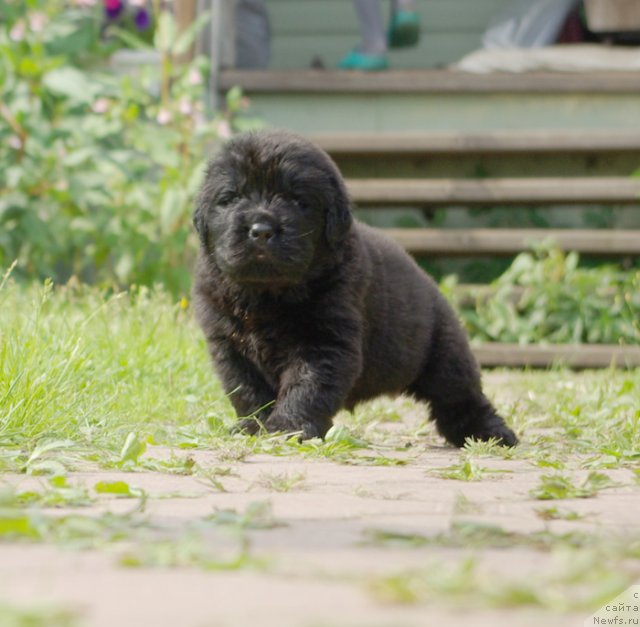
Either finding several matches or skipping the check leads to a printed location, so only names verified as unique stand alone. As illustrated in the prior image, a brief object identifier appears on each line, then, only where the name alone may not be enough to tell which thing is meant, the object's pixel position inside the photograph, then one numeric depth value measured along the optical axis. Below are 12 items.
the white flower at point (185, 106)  14.70
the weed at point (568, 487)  5.66
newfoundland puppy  7.82
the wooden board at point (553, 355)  13.77
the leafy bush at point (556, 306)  14.27
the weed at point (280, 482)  5.58
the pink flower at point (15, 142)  14.59
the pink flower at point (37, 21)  14.87
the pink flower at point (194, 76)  14.84
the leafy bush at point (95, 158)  14.49
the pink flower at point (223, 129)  14.52
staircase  14.87
